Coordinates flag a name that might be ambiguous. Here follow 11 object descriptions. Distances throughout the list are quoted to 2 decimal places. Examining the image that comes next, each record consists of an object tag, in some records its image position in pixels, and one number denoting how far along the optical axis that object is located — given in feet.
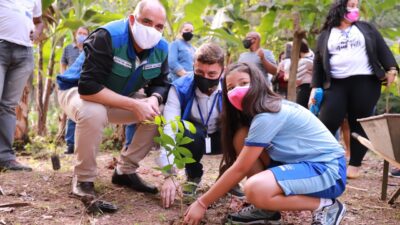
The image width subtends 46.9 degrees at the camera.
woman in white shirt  12.21
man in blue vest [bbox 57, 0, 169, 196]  8.54
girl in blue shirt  7.17
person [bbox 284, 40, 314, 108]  17.48
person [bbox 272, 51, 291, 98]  19.22
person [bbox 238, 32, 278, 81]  17.80
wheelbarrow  8.29
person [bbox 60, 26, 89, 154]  16.85
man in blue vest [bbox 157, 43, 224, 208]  8.99
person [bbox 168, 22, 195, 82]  17.28
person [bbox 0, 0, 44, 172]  10.91
